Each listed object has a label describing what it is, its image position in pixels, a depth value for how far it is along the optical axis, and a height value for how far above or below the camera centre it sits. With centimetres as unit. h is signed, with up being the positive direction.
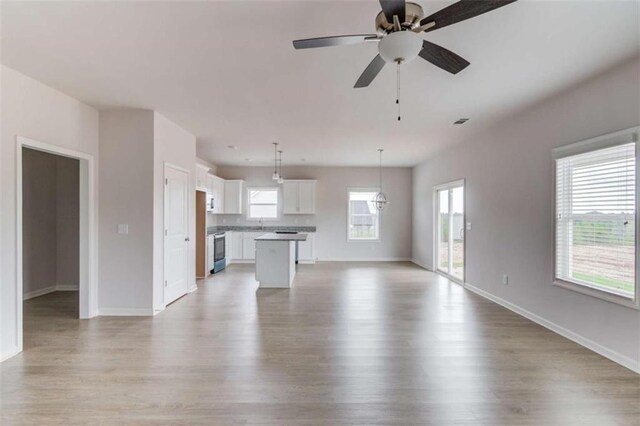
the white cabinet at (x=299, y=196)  865 +43
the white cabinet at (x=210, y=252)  671 -93
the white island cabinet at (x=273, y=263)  567 -97
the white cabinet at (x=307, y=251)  843 -110
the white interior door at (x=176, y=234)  450 -36
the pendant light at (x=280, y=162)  688 +131
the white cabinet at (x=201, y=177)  615 +71
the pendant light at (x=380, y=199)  842 +35
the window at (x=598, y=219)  283 -7
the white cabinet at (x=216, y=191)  734 +51
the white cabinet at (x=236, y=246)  843 -97
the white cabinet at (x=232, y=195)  860 +45
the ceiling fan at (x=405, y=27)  162 +107
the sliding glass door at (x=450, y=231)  615 -42
